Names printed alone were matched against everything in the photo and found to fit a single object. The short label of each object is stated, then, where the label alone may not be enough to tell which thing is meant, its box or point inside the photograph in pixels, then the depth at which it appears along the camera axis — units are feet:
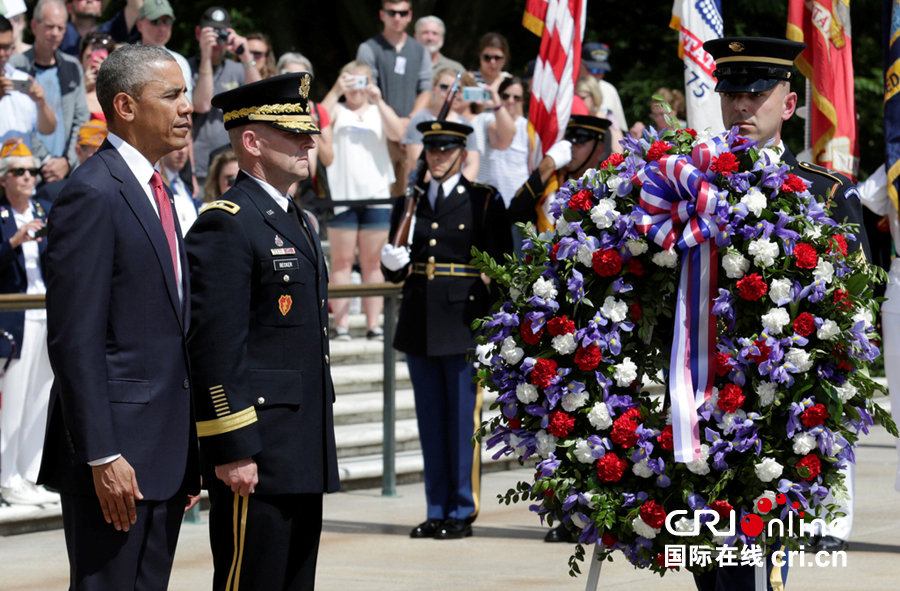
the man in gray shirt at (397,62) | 73.56
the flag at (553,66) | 51.37
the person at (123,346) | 22.12
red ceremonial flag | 48.01
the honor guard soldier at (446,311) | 47.37
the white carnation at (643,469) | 26.45
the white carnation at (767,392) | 25.86
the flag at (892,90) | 44.47
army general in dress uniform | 25.34
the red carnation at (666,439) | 26.35
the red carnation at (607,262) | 26.76
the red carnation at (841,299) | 25.99
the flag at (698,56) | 50.11
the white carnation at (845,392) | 26.02
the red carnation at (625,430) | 26.58
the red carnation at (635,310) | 27.02
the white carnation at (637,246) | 26.63
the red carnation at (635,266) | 26.99
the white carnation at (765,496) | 25.80
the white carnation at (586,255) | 27.02
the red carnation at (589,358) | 26.78
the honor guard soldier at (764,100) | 29.84
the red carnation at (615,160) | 27.94
